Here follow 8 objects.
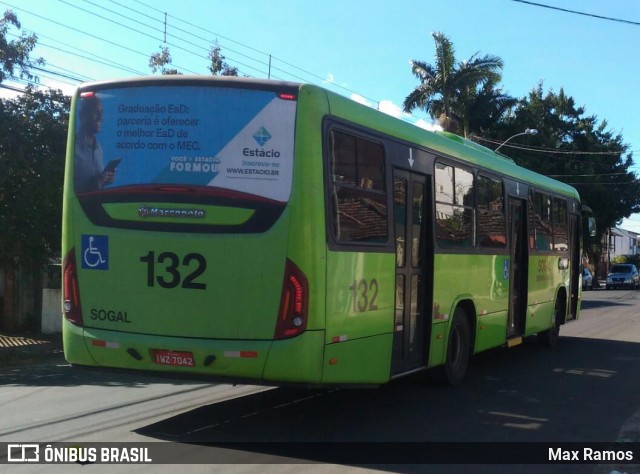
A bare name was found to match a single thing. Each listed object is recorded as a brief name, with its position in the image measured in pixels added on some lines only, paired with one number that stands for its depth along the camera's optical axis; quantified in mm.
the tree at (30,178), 16516
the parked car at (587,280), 51531
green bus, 6594
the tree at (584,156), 49906
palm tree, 39000
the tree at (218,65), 23344
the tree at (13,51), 17484
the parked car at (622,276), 50688
